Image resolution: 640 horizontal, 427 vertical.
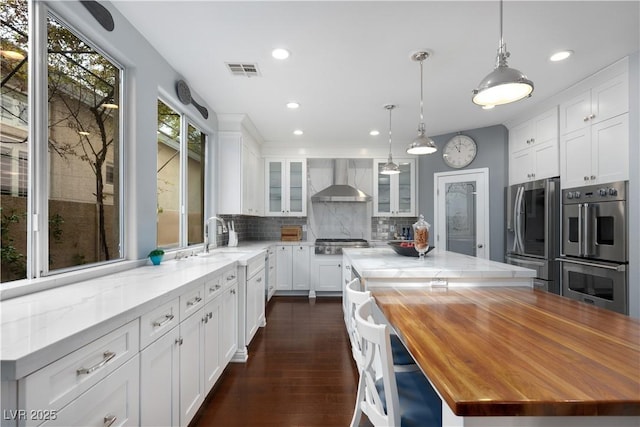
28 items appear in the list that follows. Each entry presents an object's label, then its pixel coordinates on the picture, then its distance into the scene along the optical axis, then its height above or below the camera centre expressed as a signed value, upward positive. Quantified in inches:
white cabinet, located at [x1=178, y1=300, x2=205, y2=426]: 65.4 -34.6
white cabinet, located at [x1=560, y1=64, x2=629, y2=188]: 104.9 +30.6
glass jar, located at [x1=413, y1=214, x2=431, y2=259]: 103.5 -7.2
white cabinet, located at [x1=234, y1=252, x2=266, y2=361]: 109.7 -34.6
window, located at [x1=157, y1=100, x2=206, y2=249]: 111.7 +14.5
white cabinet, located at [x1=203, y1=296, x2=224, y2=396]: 79.4 -35.1
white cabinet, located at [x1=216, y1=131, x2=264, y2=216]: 160.2 +22.9
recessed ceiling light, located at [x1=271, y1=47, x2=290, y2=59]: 95.6 +51.8
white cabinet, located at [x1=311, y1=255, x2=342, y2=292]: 200.4 -38.8
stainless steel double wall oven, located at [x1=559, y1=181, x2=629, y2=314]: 103.0 -11.3
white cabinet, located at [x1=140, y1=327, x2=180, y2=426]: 51.2 -30.6
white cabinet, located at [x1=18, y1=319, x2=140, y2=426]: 31.7 -19.3
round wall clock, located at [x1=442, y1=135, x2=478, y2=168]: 183.8 +39.4
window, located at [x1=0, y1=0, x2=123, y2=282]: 55.7 +13.7
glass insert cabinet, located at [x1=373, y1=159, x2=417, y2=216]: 215.5 +17.8
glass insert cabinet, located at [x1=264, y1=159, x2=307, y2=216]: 213.9 +19.9
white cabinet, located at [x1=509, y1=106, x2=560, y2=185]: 137.2 +32.4
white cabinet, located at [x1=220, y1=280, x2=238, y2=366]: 93.4 -35.0
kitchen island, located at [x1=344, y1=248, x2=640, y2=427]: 28.9 -18.0
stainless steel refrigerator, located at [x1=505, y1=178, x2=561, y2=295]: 134.9 -7.0
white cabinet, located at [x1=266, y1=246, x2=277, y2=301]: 177.5 -34.6
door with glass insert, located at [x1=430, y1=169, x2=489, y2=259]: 179.5 +1.6
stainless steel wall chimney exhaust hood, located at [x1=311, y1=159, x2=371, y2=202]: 206.7 +14.3
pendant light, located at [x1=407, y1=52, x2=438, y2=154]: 98.4 +23.8
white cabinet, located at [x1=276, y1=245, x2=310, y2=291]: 201.2 -38.9
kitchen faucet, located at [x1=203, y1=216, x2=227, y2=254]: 124.9 -10.9
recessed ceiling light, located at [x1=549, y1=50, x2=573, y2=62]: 98.7 +52.6
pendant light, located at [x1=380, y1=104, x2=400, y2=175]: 136.2 +21.1
